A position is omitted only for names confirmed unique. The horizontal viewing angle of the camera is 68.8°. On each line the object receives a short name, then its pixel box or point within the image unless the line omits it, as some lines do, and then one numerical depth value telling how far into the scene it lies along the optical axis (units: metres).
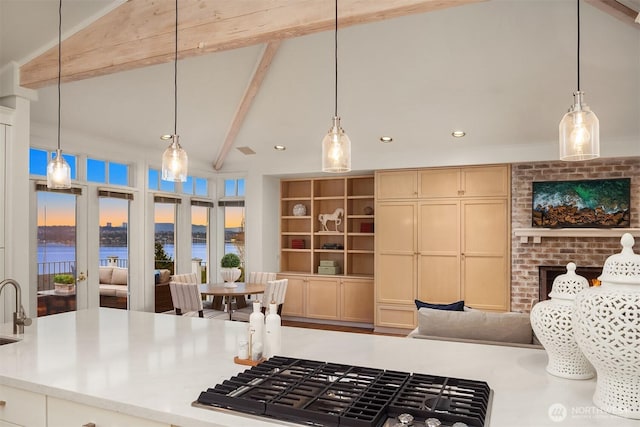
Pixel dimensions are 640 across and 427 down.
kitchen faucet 2.64
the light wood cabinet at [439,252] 6.45
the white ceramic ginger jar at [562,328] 1.83
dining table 5.49
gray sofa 3.20
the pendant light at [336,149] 2.36
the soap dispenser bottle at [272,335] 2.10
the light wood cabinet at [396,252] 6.68
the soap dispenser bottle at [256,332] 2.06
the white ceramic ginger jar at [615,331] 1.44
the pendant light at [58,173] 2.84
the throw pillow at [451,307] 3.80
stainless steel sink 2.56
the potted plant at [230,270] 6.05
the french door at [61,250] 5.07
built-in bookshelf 7.55
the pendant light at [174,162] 2.67
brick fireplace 5.77
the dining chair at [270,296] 5.57
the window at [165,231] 6.70
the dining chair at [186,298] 5.30
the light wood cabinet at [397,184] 6.71
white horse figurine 7.63
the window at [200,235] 7.56
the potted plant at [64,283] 5.23
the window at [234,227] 7.96
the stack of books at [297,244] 7.90
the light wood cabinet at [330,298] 7.15
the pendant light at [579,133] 2.10
